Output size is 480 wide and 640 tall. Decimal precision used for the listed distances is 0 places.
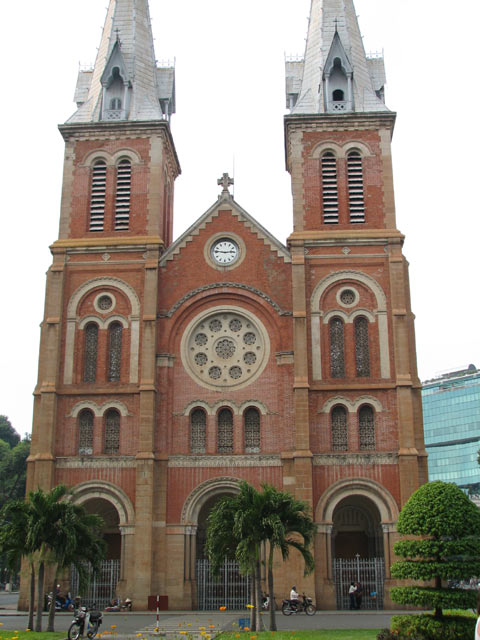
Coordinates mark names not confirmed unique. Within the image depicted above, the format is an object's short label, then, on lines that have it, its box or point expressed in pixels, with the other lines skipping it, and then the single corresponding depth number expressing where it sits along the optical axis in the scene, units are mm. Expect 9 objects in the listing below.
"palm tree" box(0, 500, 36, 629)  29297
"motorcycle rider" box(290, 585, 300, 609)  35344
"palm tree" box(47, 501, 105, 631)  28531
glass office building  122000
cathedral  38531
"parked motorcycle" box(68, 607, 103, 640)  24359
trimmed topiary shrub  22891
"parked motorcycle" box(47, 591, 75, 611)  37031
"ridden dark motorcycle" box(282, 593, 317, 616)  35188
